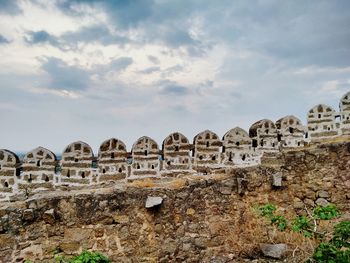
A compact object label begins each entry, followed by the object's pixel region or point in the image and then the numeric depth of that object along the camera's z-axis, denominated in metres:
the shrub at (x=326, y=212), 5.21
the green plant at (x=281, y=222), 5.60
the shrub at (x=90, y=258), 5.97
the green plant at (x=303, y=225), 5.33
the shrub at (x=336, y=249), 4.61
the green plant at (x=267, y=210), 6.47
